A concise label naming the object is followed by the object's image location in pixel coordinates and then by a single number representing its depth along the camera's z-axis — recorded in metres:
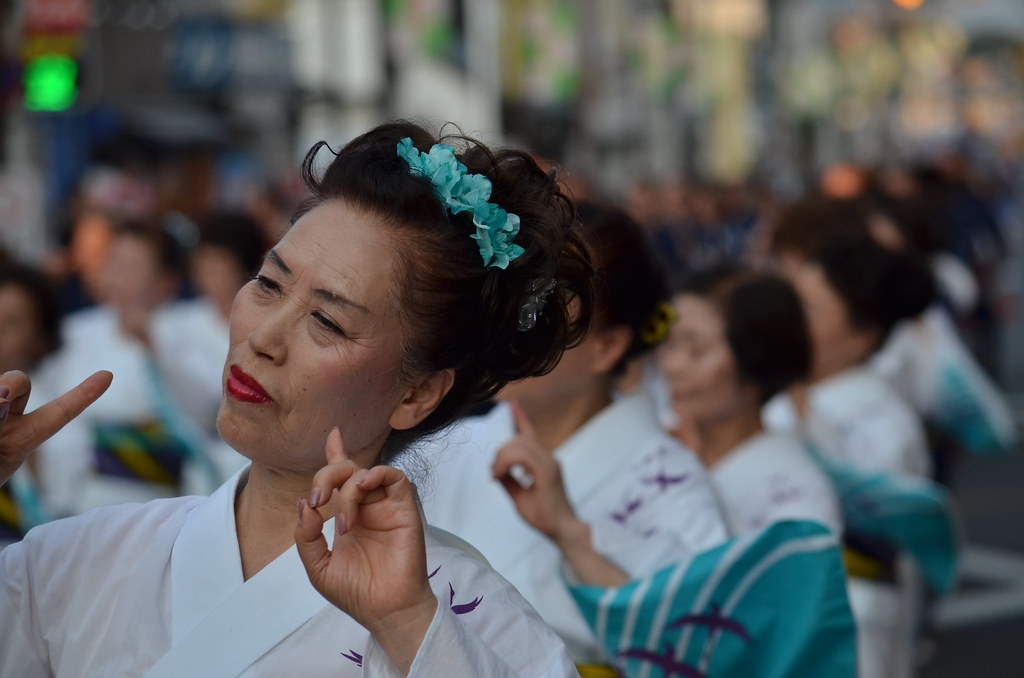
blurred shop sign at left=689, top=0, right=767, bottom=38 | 35.22
